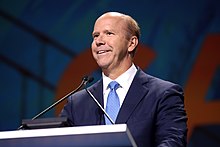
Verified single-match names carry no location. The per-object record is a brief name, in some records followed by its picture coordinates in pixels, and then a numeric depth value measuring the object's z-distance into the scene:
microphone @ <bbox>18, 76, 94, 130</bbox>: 4.69
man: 4.64
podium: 3.33
